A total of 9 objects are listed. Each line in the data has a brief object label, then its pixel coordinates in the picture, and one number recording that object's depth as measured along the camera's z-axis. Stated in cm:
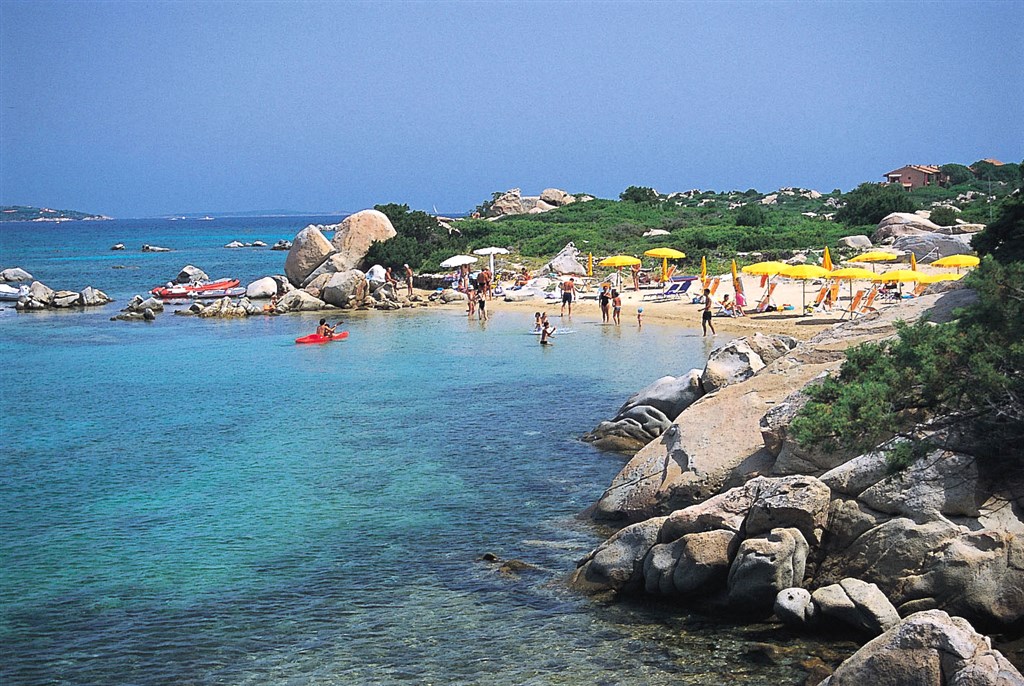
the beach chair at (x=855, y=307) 3055
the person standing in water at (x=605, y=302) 3309
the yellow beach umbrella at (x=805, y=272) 3123
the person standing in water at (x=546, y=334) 2962
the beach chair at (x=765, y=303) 3278
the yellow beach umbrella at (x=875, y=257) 3503
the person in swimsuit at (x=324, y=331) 3167
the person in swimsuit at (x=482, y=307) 3531
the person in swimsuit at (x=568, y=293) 3623
